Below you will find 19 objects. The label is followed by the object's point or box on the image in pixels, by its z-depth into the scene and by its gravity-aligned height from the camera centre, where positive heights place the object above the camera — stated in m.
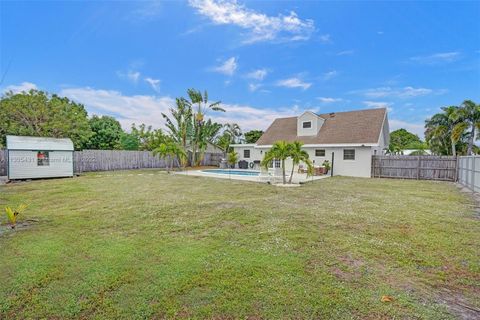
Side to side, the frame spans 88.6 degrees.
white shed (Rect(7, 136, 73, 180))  13.16 -0.33
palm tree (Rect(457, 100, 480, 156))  22.28 +3.62
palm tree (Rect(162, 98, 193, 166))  24.02 +2.98
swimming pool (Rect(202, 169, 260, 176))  18.47 -1.52
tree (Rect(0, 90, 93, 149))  19.77 +2.91
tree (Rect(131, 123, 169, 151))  29.59 +2.17
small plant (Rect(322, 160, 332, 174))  18.10 -0.78
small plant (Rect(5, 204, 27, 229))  5.20 -1.42
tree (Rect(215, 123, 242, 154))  29.60 +2.53
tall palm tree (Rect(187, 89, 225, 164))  23.98 +4.33
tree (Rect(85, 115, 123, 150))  27.23 +2.07
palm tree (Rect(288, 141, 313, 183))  12.40 +0.01
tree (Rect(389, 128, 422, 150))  48.89 +3.68
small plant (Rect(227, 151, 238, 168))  23.88 -0.45
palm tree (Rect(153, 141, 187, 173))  18.91 +0.22
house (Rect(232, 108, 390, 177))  17.20 +1.34
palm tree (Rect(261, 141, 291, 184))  12.56 +0.10
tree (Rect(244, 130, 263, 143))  40.01 +3.05
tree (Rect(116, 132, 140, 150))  29.33 +1.23
